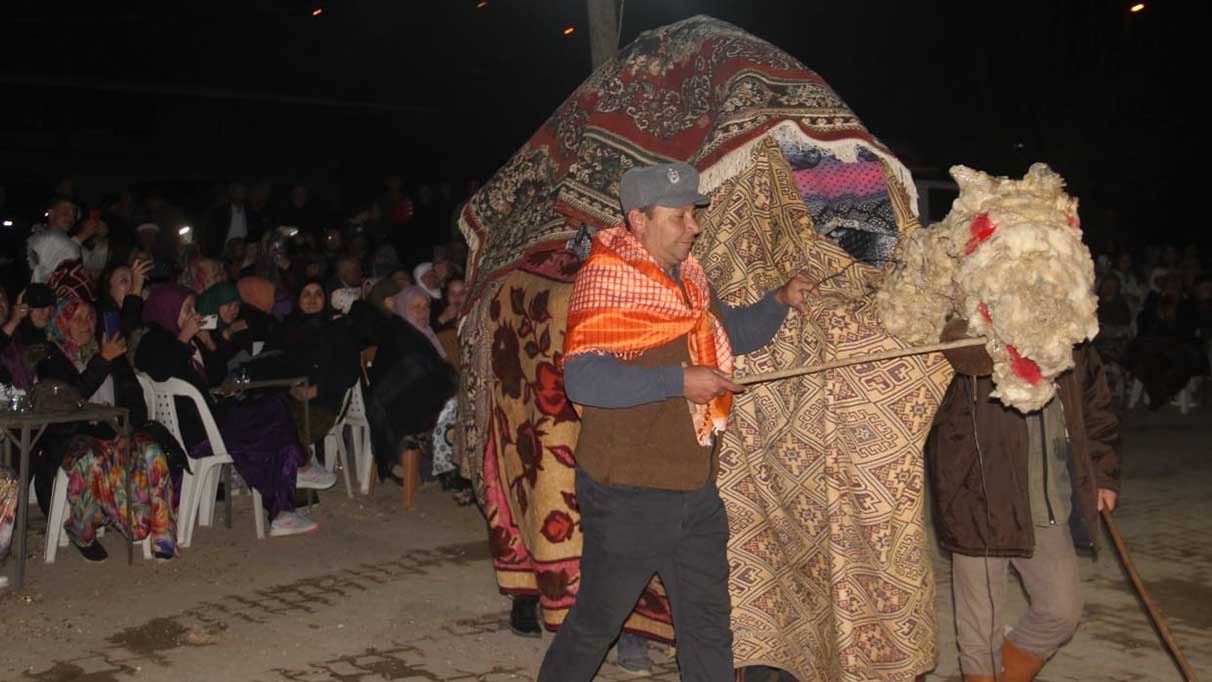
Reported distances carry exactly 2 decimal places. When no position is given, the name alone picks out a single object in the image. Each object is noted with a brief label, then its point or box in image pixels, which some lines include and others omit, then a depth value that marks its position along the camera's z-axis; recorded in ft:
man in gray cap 14.70
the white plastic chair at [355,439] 33.30
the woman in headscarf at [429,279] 38.50
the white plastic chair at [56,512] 26.30
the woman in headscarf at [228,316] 31.71
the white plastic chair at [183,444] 27.63
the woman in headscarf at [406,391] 31.94
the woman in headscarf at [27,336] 26.48
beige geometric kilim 15.97
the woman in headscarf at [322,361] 31.83
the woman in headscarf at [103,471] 26.04
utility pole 33.37
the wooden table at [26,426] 23.75
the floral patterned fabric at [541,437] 19.29
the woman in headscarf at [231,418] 27.81
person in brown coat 15.85
